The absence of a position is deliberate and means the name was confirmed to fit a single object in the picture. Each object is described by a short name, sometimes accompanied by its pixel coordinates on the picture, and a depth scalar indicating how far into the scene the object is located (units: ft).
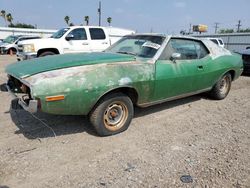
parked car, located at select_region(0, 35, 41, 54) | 67.21
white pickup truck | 28.91
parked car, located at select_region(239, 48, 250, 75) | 32.12
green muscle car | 10.18
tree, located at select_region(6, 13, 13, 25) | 215.51
